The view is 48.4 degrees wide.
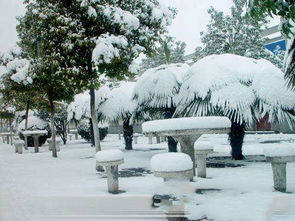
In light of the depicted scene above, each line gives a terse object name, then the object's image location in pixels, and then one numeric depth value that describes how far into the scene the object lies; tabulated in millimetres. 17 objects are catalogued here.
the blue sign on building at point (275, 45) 21853
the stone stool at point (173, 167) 4098
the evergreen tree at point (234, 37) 21719
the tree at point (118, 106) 12733
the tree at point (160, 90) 9656
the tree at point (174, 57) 33341
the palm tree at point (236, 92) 7930
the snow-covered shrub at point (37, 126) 18645
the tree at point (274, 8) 3382
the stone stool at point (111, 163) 5684
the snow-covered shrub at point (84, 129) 19938
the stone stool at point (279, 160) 5016
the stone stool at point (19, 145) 14798
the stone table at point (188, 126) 4992
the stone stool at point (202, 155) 6668
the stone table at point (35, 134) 14847
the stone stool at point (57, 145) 15552
